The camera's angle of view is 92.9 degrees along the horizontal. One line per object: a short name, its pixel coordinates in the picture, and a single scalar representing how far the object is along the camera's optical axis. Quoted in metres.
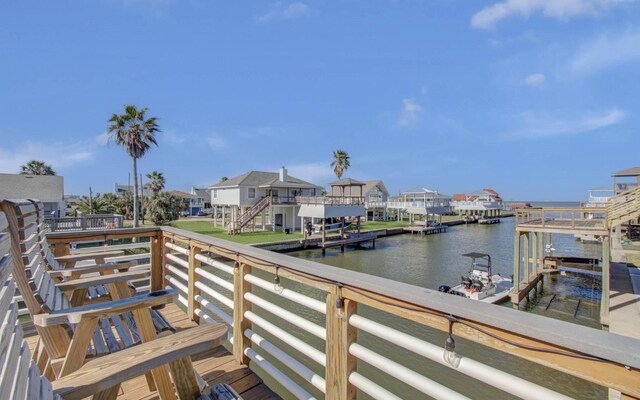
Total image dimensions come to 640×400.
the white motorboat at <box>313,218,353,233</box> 26.88
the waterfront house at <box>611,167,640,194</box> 22.34
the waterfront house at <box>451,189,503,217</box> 51.54
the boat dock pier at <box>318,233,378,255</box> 21.83
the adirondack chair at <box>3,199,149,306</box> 1.79
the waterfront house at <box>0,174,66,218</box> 20.36
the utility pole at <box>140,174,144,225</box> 31.80
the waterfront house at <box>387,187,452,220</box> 35.76
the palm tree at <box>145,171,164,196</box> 36.84
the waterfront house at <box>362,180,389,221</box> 44.66
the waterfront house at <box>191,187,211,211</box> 54.81
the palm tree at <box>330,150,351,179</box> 47.34
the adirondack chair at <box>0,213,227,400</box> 0.94
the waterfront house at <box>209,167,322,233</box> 27.02
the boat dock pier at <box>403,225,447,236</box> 31.55
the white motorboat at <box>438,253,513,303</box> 10.52
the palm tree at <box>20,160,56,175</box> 31.64
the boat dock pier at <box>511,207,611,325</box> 9.42
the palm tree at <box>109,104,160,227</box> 21.56
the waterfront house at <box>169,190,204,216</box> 50.75
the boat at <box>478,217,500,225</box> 47.06
